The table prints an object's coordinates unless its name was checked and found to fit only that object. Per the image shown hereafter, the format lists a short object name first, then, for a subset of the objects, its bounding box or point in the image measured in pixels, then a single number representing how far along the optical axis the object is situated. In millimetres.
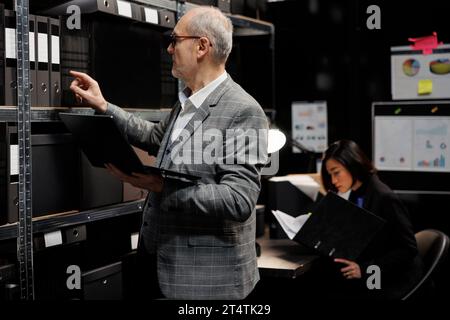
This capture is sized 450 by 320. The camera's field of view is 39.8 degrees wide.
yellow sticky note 3715
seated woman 2832
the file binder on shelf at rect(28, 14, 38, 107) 2092
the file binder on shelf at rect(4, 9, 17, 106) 1998
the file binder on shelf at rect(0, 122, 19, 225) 2021
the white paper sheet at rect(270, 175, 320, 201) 3254
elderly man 1912
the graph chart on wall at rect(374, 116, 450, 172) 3717
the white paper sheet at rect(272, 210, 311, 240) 2826
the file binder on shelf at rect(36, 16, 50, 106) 2127
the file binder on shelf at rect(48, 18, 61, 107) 2178
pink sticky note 3672
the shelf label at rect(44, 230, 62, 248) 2177
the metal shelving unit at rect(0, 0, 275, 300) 2014
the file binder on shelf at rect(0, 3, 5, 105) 1974
